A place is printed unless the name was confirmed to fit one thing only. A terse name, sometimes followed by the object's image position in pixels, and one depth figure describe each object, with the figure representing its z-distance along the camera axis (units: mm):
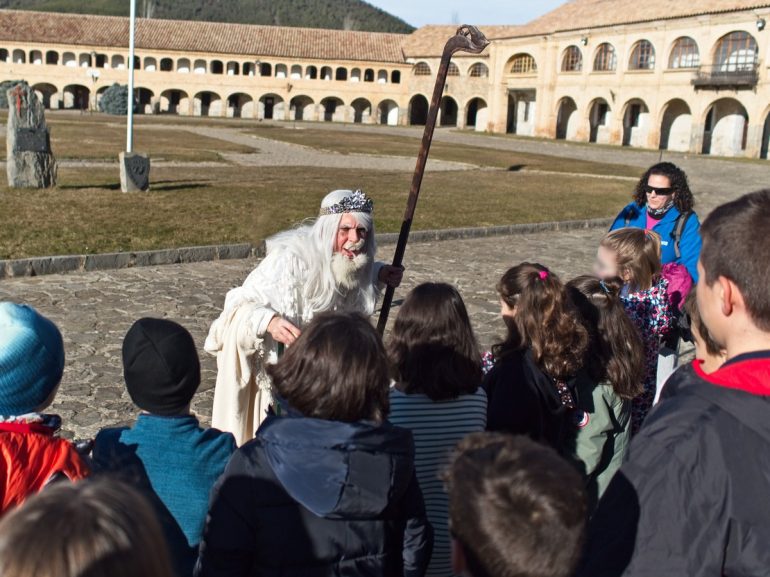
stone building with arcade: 46031
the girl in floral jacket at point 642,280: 4254
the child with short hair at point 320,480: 2102
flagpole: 16203
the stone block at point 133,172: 15398
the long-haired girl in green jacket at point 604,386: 3406
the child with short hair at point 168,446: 2422
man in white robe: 3609
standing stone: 14883
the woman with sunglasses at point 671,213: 5000
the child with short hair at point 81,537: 1254
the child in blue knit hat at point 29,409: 2145
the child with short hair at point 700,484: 1628
